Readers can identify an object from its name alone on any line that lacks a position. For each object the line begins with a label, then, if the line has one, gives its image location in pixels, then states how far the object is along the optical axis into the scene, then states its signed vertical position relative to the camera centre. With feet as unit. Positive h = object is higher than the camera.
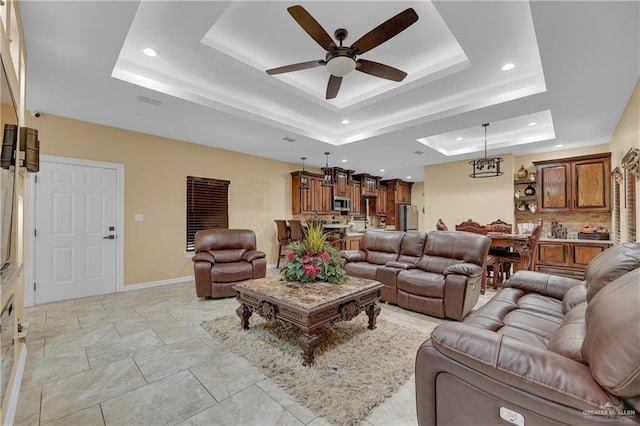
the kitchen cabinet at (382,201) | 32.27 +1.52
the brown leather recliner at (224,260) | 13.03 -2.38
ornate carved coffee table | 7.39 -2.67
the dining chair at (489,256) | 14.62 -2.42
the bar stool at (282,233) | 21.50 -1.51
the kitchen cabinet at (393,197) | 32.96 +2.01
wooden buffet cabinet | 17.03 -2.78
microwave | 26.21 +0.97
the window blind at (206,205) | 17.78 +0.66
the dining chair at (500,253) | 15.42 -2.39
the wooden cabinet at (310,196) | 23.43 +1.56
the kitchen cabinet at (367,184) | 29.55 +3.32
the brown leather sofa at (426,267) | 10.41 -2.43
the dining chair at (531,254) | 14.20 -2.27
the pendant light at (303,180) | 22.98 +2.87
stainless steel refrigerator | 32.50 -0.44
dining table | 14.01 -1.66
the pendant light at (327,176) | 20.17 +2.86
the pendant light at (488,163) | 15.25 +2.87
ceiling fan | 6.31 +4.48
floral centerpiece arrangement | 9.74 -1.76
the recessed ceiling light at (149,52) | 9.19 +5.57
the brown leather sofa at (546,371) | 2.85 -1.98
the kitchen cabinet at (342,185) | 26.17 +2.84
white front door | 12.76 -0.81
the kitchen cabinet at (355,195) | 28.32 +1.94
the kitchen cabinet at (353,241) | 24.94 -2.57
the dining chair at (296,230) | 21.03 -1.25
